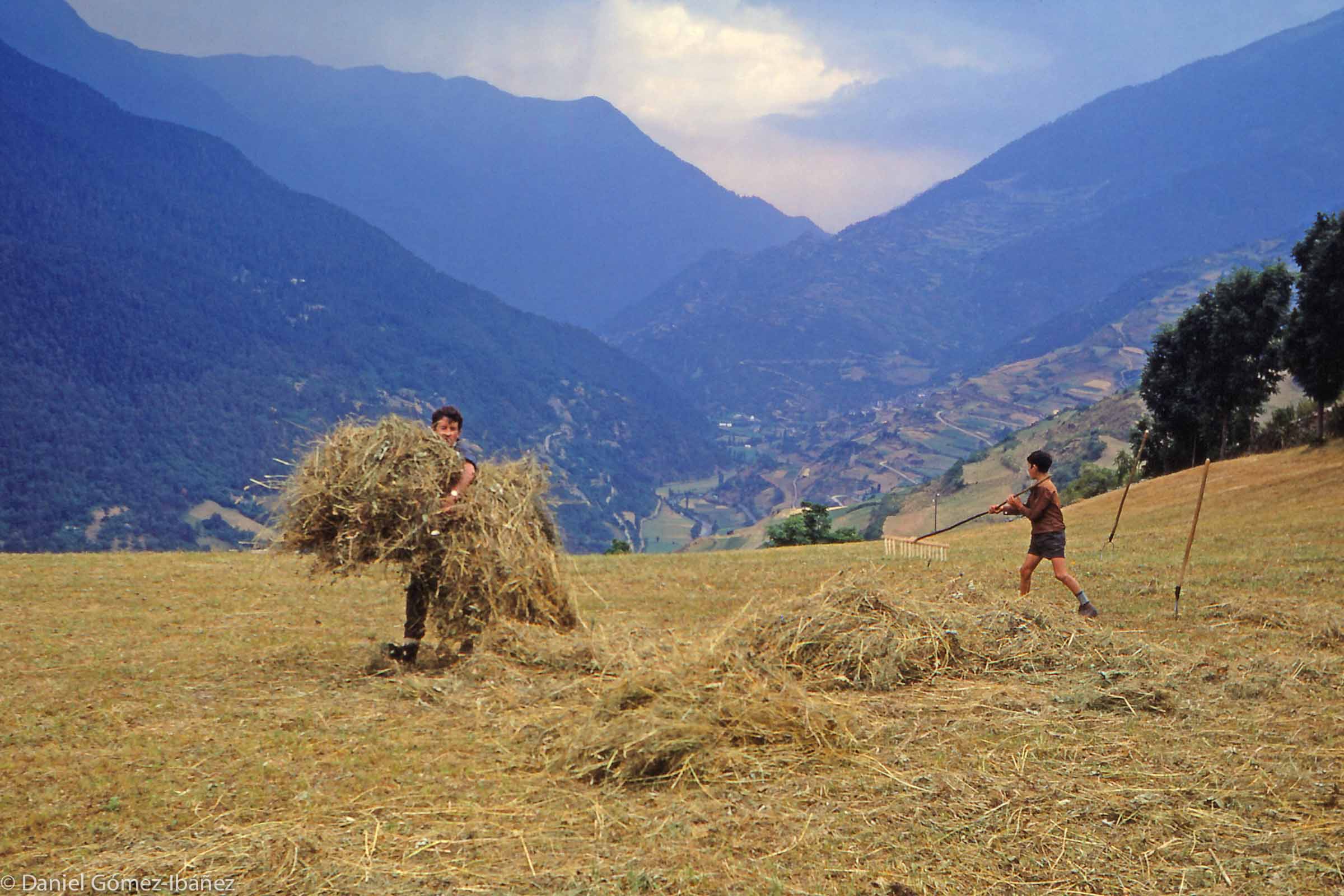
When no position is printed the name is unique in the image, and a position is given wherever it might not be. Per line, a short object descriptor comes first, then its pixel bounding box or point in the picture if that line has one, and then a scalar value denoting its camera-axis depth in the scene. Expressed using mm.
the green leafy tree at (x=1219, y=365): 44531
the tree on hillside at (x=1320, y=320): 34250
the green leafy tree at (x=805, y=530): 37969
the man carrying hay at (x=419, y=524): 9812
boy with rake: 12016
